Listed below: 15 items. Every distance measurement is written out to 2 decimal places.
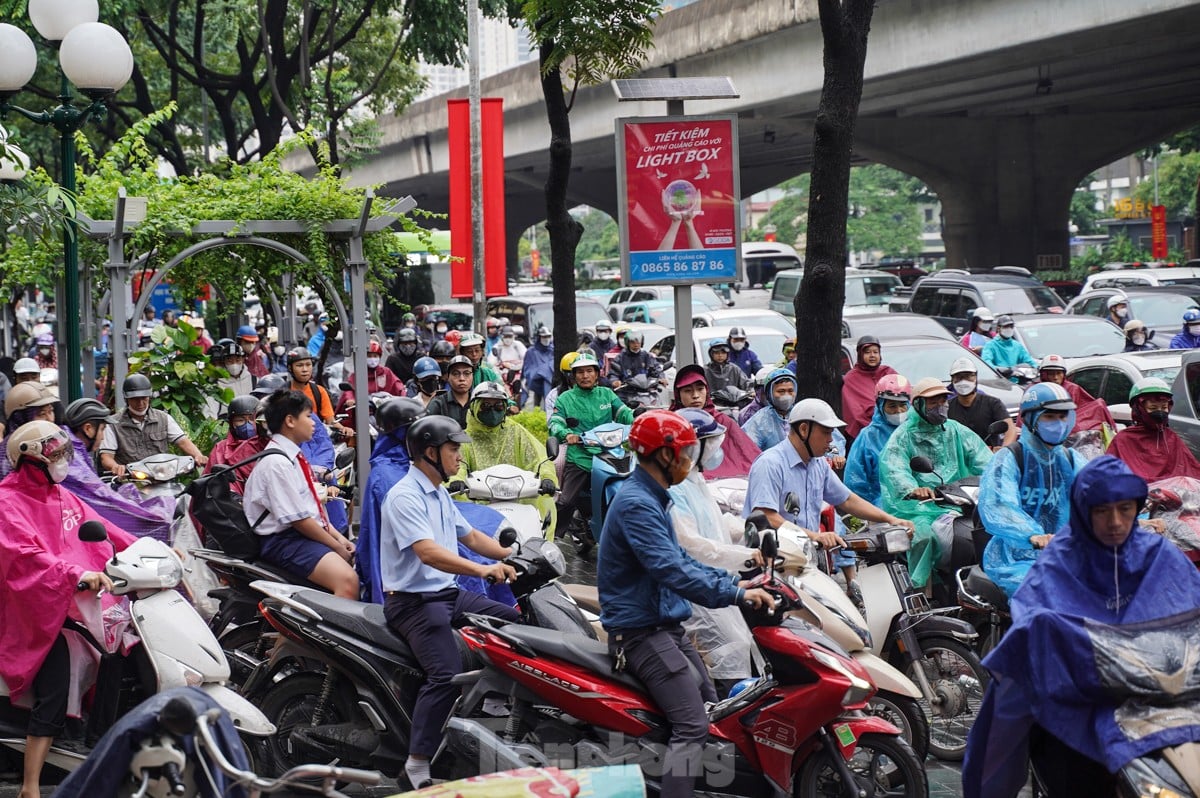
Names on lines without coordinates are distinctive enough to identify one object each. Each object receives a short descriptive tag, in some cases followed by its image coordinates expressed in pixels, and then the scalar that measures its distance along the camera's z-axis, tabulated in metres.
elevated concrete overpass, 25.31
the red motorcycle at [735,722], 5.56
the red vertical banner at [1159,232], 53.69
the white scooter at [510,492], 8.58
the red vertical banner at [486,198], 20.45
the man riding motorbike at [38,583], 6.04
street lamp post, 10.37
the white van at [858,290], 28.56
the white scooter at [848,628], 6.14
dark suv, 22.75
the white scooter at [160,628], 6.04
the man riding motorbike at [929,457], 8.30
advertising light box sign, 12.86
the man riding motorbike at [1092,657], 4.34
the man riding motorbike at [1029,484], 6.82
